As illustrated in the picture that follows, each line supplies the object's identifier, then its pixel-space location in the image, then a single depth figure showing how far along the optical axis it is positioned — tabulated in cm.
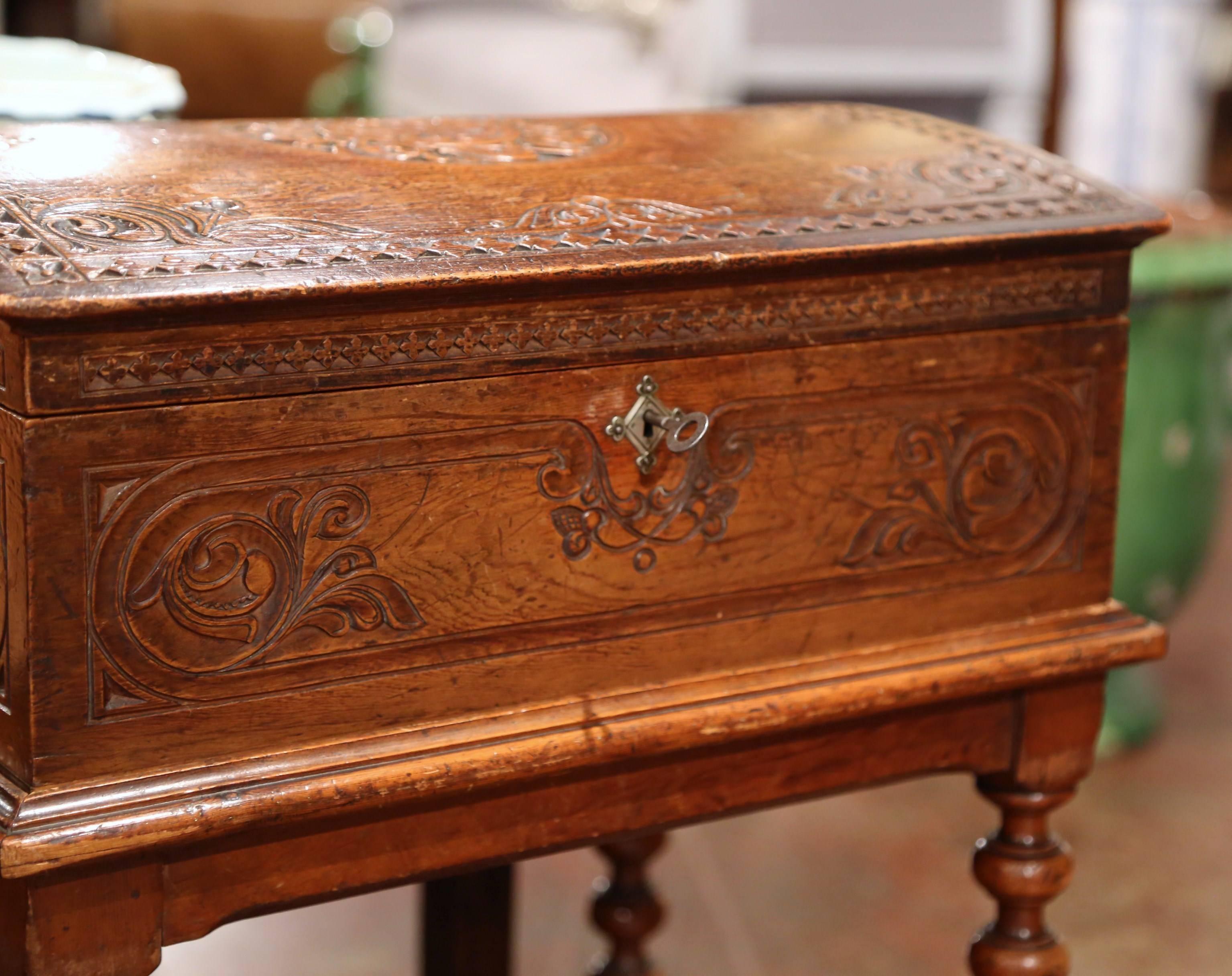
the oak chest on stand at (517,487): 194
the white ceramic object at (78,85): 231
